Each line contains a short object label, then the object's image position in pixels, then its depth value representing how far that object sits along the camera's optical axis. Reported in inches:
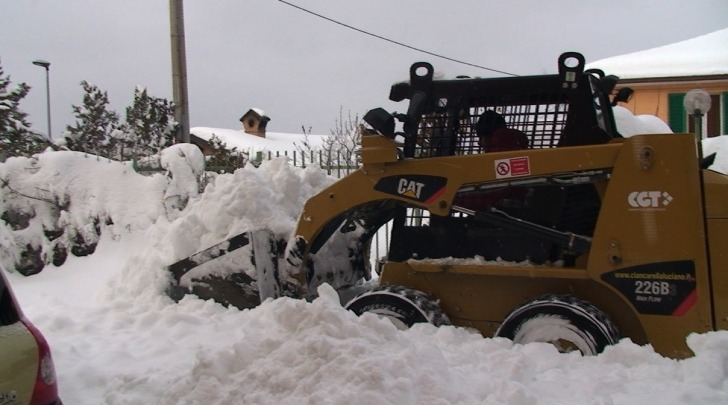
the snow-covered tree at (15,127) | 558.7
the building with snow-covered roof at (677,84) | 709.9
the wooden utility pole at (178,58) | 406.9
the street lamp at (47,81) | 944.3
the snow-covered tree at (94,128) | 538.0
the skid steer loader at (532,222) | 151.2
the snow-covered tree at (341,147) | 422.6
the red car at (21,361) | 86.8
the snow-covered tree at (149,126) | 474.3
